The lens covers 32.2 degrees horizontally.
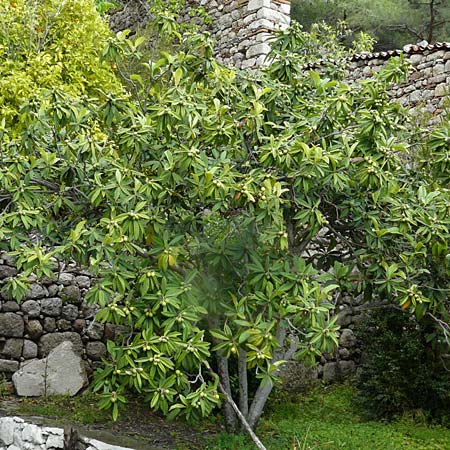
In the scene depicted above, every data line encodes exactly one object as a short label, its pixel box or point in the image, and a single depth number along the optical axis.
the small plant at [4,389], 8.09
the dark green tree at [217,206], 5.29
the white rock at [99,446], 6.17
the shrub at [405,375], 8.09
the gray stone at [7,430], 6.88
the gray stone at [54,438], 6.55
